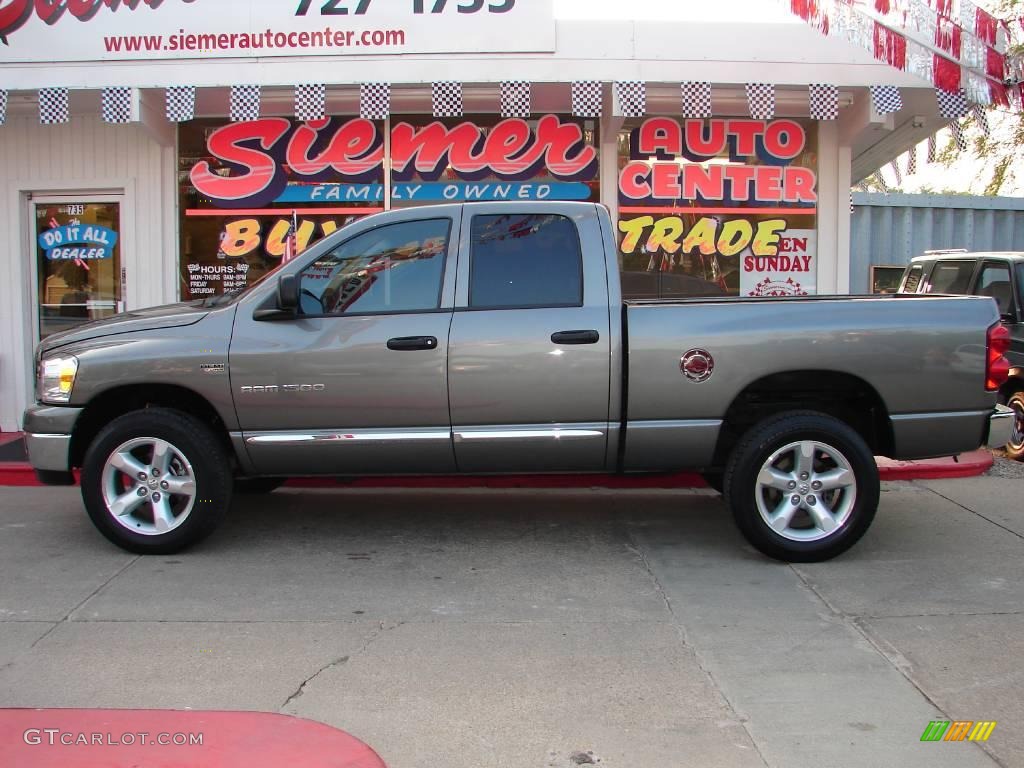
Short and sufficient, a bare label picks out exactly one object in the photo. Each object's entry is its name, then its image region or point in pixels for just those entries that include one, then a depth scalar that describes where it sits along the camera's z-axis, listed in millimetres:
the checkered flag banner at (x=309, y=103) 8383
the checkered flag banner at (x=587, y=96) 8461
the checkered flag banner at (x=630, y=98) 8375
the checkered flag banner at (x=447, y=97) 8469
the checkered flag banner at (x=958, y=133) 8812
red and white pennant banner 8484
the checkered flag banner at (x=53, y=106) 8383
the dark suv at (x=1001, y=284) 8711
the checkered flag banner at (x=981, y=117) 8680
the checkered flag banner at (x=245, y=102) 8430
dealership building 8492
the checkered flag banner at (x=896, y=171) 11305
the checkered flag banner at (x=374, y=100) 8414
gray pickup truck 5410
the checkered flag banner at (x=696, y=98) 8430
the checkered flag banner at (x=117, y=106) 8406
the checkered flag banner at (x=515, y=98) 8422
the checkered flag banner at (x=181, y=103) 8367
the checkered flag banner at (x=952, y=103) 8469
